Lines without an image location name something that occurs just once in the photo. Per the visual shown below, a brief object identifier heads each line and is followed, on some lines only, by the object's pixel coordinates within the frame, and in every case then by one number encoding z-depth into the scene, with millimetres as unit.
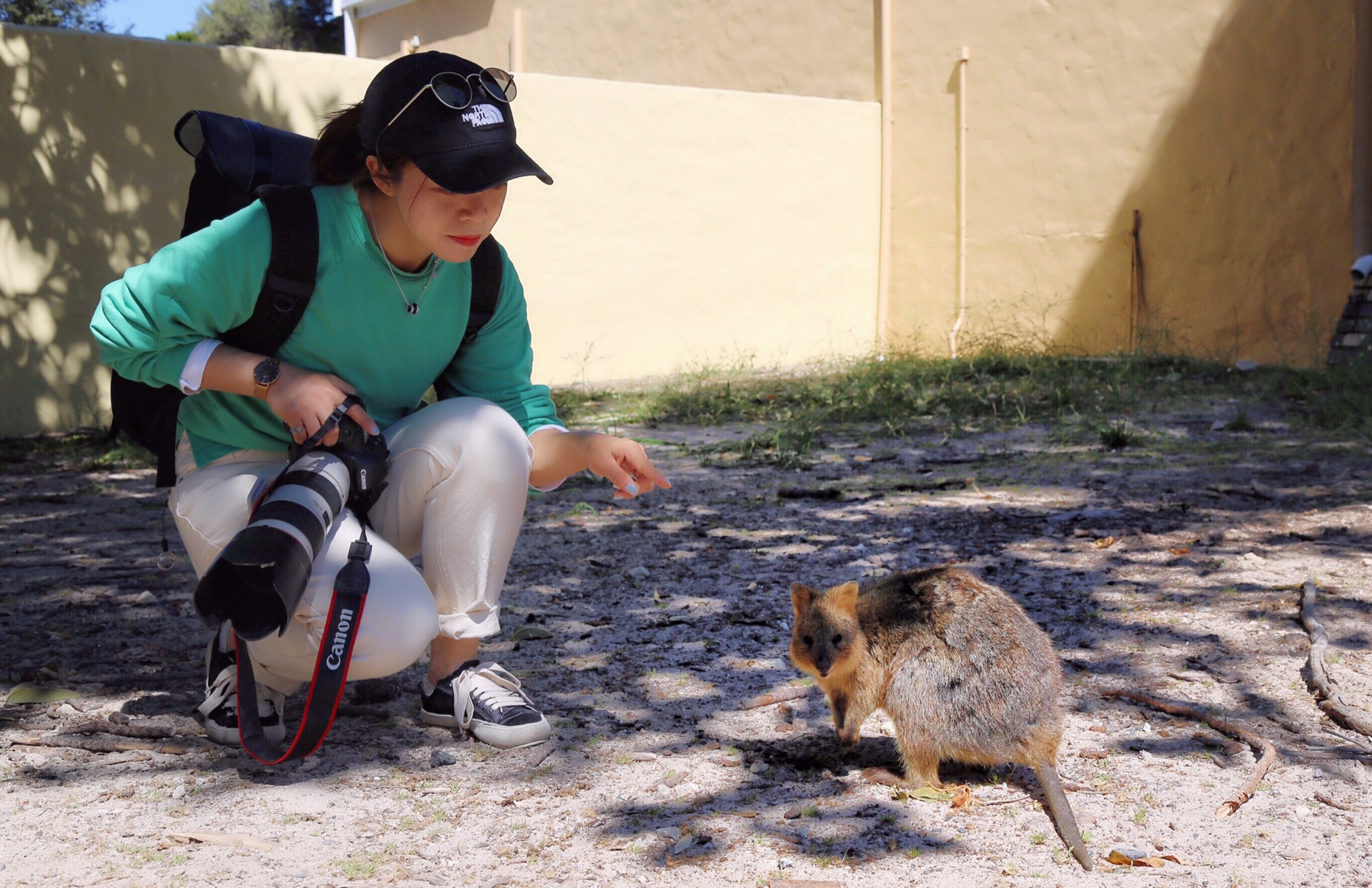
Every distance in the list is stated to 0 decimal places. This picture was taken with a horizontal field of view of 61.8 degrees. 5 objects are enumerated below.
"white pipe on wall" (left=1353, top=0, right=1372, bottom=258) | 7730
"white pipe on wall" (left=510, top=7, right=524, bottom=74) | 12547
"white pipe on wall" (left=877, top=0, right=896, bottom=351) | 10242
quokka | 2400
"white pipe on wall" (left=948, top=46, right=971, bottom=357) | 9821
